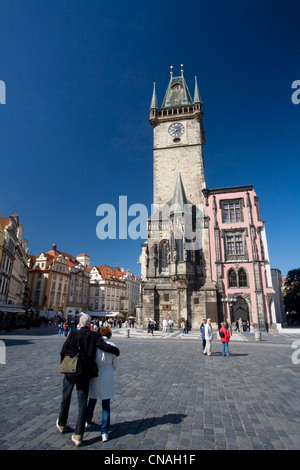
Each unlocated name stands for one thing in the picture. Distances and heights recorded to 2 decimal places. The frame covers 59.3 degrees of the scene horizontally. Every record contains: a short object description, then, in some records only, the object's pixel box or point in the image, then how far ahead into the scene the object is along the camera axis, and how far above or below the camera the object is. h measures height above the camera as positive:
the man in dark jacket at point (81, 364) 3.73 -0.71
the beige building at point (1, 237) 33.44 +9.19
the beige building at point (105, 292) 71.50 +5.51
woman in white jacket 3.86 -1.02
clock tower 29.27 +10.40
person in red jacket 12.00 -0.90
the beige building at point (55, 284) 57.66 +6.15
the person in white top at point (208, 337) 12.26 -1.02
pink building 29.68 +6.72
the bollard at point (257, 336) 19.05 -1.49
